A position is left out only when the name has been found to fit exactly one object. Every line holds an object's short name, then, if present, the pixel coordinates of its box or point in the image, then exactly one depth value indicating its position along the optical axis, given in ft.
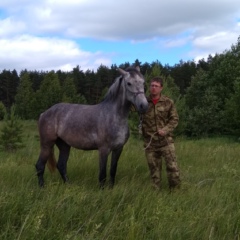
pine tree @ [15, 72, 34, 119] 206.59
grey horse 18.97
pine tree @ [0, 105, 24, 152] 68.49
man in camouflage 19.61
